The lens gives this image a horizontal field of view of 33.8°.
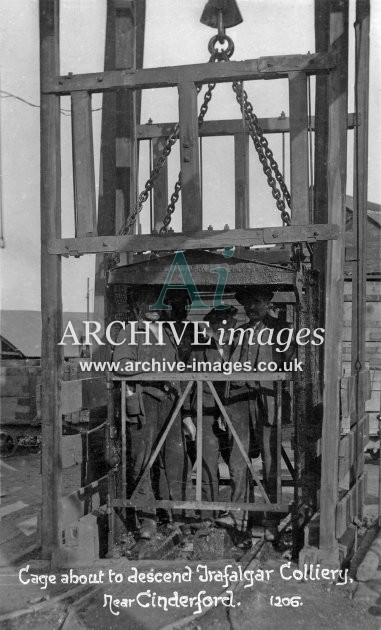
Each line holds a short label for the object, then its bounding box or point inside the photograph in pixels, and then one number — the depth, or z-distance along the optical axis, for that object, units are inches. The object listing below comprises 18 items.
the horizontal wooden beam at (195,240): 180.7
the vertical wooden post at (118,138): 269.1
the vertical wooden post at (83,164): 192.4
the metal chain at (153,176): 198.7
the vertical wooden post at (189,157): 185.2
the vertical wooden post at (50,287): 195.6
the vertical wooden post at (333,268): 180.5
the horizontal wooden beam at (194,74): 181.5
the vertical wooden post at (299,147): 181.3
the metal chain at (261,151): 193.9
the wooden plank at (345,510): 184.5
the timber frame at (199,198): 181.0
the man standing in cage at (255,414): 219.9
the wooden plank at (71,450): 198.7
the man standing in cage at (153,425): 222.8
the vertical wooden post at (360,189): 264.8
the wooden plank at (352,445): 192.4
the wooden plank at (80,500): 198.1
